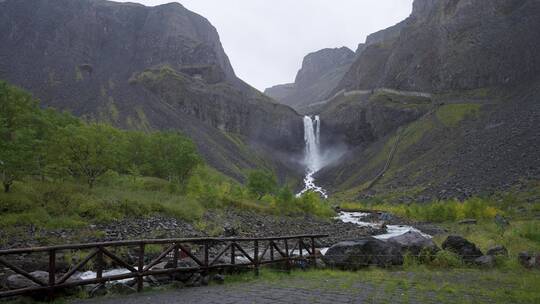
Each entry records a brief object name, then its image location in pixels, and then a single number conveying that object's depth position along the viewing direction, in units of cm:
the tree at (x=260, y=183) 5856
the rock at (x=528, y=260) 1543
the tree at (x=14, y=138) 2777
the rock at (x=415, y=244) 1827
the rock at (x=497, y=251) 1749
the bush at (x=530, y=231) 2390
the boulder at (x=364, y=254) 1734
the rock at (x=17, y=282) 1128
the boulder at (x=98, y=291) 1113
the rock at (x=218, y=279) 1341
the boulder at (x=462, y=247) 1775
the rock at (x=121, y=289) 1143
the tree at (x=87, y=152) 3594
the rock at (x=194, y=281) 1280
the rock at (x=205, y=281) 1291
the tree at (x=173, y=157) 5191
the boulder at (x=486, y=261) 1637
